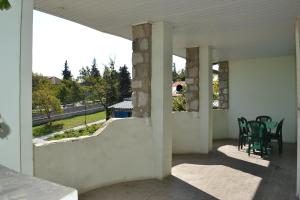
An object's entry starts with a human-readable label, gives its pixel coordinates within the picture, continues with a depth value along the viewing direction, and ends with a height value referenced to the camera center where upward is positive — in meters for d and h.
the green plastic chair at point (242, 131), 7.45 -0.90
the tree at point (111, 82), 21.38 +1.26
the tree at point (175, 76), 23.24 +1.89
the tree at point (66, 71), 40.19 +4.31
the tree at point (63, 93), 21.97 +0.41
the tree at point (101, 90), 21.14 +0.62
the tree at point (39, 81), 17.75 +1.17
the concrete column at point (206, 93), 7.36 +0.13
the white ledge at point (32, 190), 1.19 -0.42
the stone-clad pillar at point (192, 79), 7.47 +0.52
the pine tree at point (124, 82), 24.14 +1.41
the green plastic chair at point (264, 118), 8.68 -0.65
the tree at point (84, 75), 22.73 +2.04
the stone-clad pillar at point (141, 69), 5.21 +0.55
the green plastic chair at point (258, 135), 6.81 -0.93
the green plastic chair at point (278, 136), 7.26 -1.01
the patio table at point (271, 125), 7.51 -0.76
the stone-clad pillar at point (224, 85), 10.48 +0.50
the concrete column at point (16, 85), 2.57 +0.12
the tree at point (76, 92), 22.58 +0.51
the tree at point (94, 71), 23.44 +2.72
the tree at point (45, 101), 16.59 -0.18
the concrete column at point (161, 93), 5.12 +0.09
